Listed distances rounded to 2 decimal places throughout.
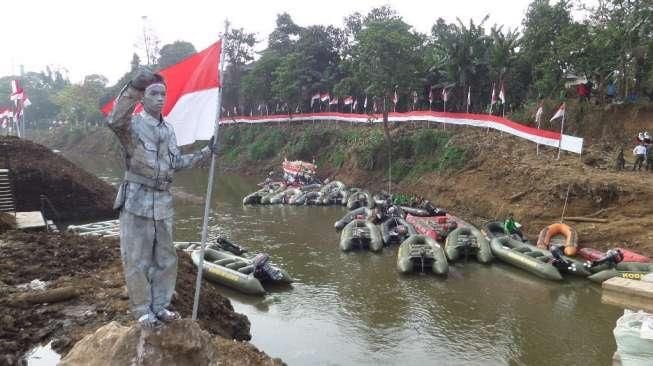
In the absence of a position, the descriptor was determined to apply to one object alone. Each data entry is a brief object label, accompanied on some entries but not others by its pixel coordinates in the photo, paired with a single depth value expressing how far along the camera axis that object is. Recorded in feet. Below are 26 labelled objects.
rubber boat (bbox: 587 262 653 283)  46.09
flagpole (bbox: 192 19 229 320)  18.75
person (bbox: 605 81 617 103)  79.36
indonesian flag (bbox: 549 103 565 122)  69.21
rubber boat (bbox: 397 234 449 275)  51.50
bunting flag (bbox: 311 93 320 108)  132.77
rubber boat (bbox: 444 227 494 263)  55.93
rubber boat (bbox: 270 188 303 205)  94.10
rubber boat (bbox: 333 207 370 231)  71.46
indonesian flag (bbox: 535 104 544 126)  73.89
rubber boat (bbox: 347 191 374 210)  86.48
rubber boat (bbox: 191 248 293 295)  45.03
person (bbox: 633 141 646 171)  63.57
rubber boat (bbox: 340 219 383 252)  60.59
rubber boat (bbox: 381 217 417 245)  63.46
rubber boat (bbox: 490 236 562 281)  49.80
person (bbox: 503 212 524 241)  60.80
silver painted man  16.52
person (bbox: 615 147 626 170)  64.75
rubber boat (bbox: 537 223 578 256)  55.42
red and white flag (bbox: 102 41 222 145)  20.97
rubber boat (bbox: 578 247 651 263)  49.13
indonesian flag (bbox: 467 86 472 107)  95.99
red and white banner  70.79
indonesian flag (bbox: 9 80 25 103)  81.41
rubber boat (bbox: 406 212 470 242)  63.12
